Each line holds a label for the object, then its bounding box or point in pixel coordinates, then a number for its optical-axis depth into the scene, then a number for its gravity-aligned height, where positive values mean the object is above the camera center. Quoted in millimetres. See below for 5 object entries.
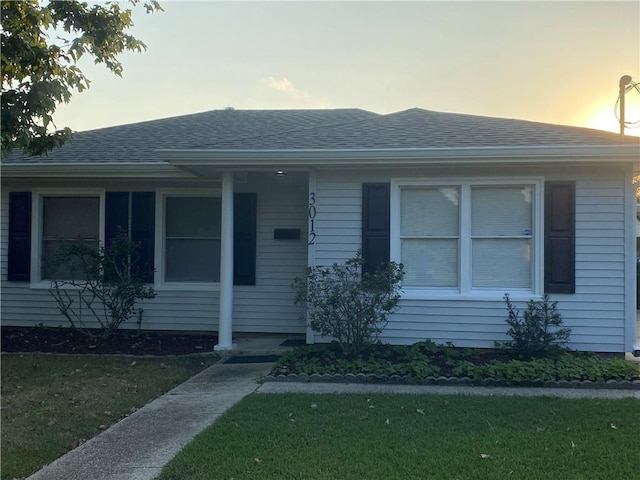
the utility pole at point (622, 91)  10406 +3281
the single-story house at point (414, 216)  7105 +481
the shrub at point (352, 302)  6684 -711
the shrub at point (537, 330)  6852 -1076
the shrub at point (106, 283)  8297 -638
